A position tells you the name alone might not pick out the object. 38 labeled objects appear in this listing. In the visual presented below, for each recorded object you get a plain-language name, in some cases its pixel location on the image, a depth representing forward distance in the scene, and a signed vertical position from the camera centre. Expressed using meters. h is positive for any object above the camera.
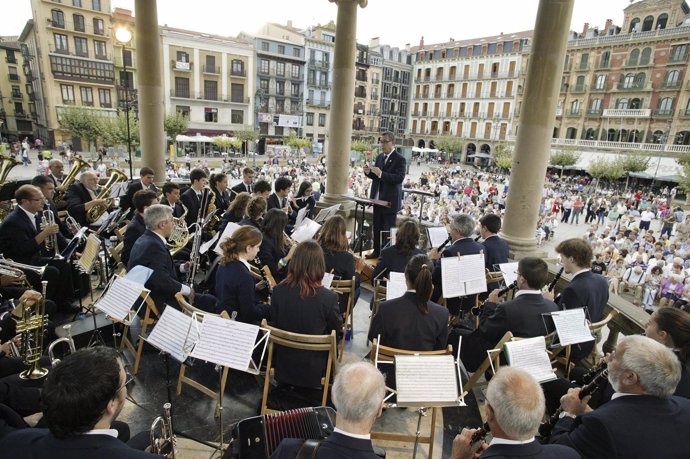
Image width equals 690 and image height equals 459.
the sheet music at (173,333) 2.68 -1.42
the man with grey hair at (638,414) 1.94 -1.33
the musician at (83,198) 6.23 -1.28
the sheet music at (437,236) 5.50 -1.34
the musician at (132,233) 4.76 -1.32
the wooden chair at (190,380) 3.20 -2.14
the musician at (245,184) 7.94 -1.16
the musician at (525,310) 3.44 -1.43
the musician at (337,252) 4.50 -1.35
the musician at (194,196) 6.99 -1.28
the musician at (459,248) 4.63 -1.26
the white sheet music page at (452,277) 3.94 -1.35
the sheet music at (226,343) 2.56 -1.39
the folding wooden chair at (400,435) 2.86 -2.20
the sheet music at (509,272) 4.43 -1.43
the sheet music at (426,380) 2.44 -1.49
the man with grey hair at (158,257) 3.91 -1.33
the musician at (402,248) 4.67 -1.31
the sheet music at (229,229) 4.68 -1.20
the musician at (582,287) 3.80 -1.33
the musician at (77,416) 1.64 -1.24
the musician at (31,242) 4.63 -1.47
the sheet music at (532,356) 2.80 -1.49
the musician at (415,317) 3.26 -1.47
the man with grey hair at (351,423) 1.74 -1.28
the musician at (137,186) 6.68 -1.13
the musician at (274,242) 4.68 -1.32
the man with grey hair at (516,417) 1.81 -1.24
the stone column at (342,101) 7.46 +0.58
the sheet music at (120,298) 3.07 -1.38
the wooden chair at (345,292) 4.22 -1.70
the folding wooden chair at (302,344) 2.89 -1.55
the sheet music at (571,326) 3.25 -1.47
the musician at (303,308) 3.15 -1.44
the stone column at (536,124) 5.33 +0.24
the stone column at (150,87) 7.65 +0.65
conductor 6.53 -0.80
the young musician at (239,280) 3.56 -1.35
